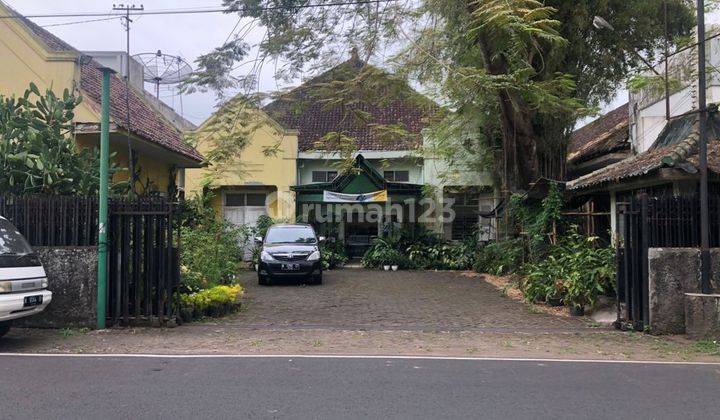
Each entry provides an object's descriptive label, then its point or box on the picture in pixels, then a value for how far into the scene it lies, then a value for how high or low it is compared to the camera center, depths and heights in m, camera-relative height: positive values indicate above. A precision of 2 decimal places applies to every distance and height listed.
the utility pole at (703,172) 8.91 +0.76
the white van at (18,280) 7.57 -0.74
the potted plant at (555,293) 11.95 -1.45
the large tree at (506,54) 11.19 +3.60
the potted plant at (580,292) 10.98 -1.30
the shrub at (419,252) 21.22 -1.06
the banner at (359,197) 20.64 +0.90
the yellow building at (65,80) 13.42 +3.37
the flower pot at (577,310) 11.20 -1.67
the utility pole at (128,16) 11.87 +4.21
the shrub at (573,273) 10.98 -1.01
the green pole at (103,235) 9.23 -0.18
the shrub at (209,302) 10.17 -1.42
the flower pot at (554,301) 12.24 -1.64
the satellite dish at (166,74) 13.31 +3.55
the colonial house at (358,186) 21.42 +1.38
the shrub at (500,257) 15.94 -1.06
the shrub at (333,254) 21.05 -1.14
